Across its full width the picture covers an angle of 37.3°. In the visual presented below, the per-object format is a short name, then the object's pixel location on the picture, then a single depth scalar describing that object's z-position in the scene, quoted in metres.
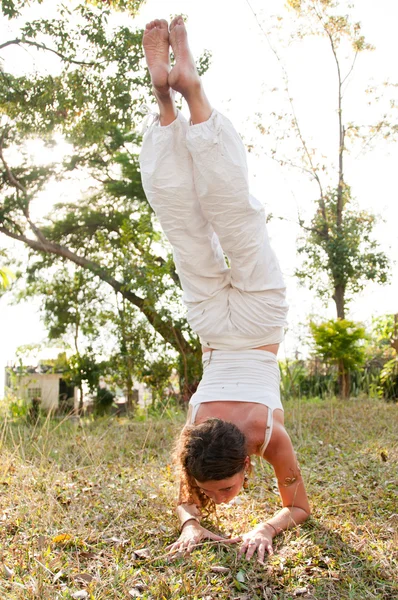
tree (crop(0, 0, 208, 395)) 7.56
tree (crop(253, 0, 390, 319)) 11.39
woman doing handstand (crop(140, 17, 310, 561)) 2.62
